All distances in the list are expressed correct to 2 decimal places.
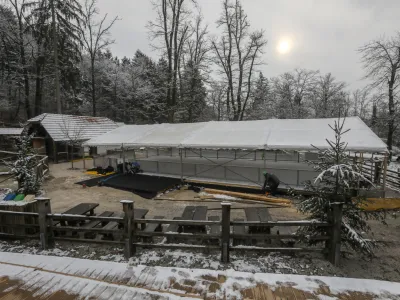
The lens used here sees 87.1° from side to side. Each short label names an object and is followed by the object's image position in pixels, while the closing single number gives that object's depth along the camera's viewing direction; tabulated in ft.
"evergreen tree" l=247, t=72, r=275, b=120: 75.66
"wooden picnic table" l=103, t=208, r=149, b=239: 15.76
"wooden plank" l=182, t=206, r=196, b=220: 15.33
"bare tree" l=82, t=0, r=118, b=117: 75.61
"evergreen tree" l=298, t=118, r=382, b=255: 12.10
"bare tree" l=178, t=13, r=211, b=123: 71.56
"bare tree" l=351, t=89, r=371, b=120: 116.31
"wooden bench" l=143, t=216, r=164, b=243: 14.83
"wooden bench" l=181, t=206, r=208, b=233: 15.24
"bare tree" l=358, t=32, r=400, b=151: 56.59
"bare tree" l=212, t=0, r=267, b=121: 68.74
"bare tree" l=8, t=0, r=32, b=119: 67.97
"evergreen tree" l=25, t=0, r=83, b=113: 61.36
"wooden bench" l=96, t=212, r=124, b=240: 15.57
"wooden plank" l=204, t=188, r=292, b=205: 26.54
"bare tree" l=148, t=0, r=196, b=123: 61.93
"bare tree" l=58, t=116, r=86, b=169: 58.11
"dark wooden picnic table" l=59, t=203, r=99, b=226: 16.78
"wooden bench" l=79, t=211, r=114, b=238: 15.89
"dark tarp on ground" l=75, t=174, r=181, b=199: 30.85
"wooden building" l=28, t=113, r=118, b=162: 57.72
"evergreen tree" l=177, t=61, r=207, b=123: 71.56
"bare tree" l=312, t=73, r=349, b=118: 89.25
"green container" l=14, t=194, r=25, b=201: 19.72
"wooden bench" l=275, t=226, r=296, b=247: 13.82
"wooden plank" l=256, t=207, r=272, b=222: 14.60
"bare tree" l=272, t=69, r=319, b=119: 88.02
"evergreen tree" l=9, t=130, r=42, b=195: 25.07
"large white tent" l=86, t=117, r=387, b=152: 27.25
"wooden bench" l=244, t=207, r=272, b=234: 14.70
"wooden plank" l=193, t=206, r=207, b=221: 15.30
